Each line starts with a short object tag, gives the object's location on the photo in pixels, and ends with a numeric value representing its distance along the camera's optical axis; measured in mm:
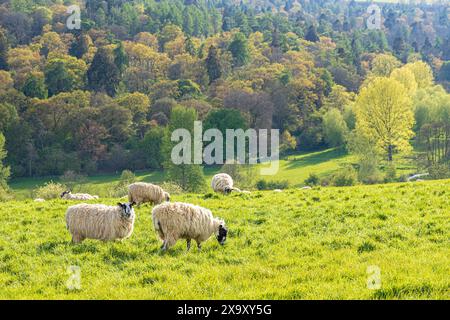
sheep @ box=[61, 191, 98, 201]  24583
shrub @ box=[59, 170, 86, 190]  64125
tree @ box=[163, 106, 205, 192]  59938
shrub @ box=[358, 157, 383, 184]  62344
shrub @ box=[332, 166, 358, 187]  56156
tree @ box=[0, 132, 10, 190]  66431
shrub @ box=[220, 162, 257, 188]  61281
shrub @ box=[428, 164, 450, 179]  55594
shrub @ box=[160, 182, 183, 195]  42862
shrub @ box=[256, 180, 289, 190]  64619
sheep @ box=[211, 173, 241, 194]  24150
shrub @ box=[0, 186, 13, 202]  47578
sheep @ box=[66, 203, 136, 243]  13734
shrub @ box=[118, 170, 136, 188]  57412
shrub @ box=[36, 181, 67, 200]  39688
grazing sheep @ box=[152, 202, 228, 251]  13008
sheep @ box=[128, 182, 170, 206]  19609
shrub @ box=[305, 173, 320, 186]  67244
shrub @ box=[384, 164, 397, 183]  62750
